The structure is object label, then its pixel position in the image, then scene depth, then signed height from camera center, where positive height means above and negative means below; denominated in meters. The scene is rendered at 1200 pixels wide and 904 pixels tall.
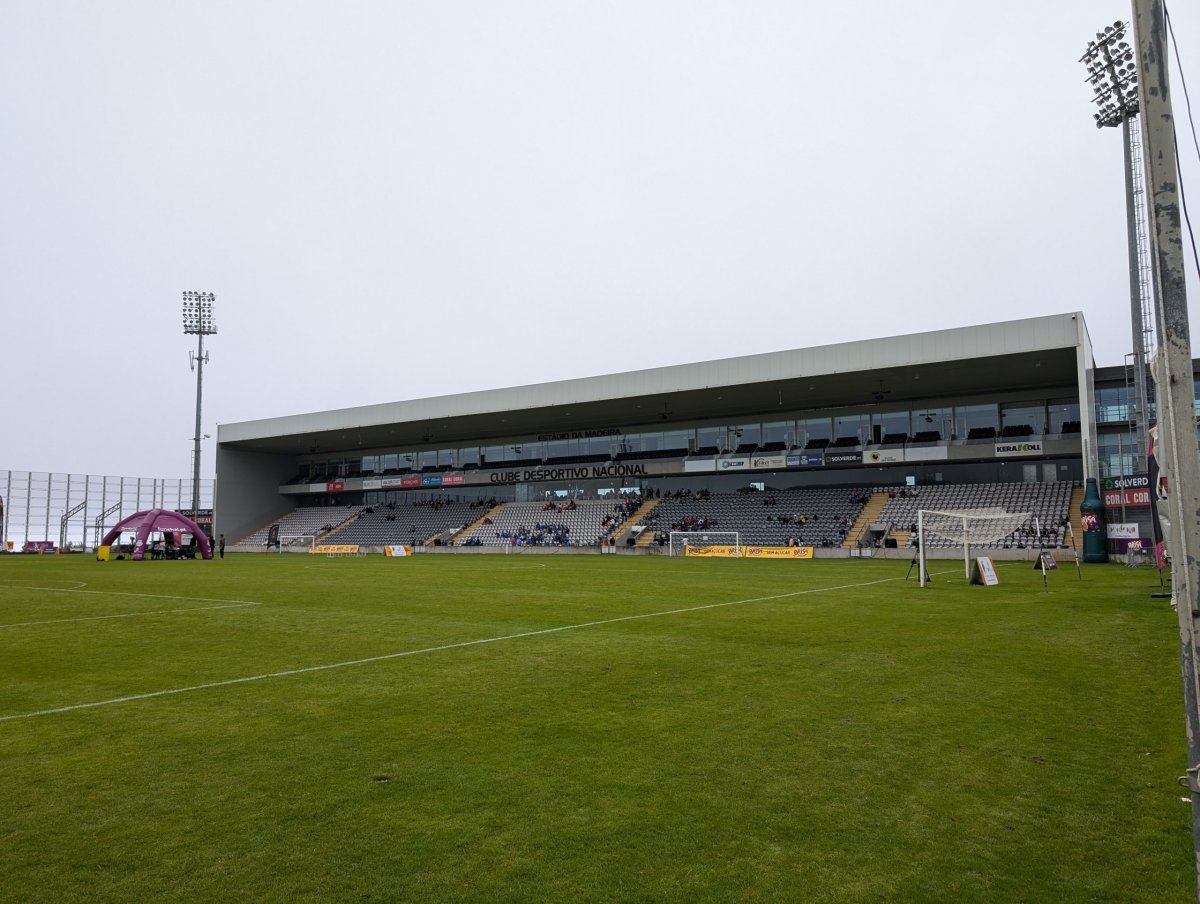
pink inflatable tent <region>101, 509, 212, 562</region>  44.28 -0.43
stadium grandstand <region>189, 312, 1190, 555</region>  42.38 +4.59
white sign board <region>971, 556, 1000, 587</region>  20.63 -1.60
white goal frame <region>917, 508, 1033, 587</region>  34.22 -0.75
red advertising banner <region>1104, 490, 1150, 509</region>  32.19 +0.50
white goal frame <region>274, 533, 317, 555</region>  65.97 -1.93
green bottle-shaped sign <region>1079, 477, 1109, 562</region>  34.12 -0.55
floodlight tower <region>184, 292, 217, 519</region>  63.69 +16.77
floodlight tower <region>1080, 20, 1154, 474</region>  29.36 +14.06
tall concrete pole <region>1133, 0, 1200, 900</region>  2.61 +0.55
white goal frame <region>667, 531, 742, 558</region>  48.84 -1.56
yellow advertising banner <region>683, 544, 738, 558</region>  46.74 -2.28
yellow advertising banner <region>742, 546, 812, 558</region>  43.88 -2.21
